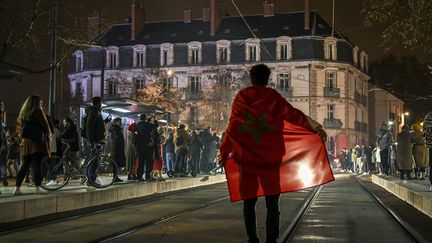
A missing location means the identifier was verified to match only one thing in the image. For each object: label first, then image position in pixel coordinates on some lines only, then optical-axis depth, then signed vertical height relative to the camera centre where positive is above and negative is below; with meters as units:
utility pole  20.62 +2.31
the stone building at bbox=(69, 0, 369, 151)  80.25 +11.53
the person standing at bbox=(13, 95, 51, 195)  11.88 +0.24
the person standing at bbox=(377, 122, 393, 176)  22.72 +0.33
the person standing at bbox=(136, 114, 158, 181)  17.50 +0.18
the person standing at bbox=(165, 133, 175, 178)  23.44 -0.16
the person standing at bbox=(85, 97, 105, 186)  13.95 +0.49
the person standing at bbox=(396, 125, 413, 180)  20.04 -0.02
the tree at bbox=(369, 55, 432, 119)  87.56 +10.17
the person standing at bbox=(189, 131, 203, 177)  24.62 -0.04
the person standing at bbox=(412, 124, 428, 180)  19.00 +0.04
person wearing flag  6.30 +0.00
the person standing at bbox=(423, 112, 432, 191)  13.54 +0.41
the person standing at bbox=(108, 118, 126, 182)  15.81 +0.06
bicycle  13.75 -0.47
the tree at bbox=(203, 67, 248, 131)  69.38 +5.89
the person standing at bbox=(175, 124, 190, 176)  22.44 +0.10
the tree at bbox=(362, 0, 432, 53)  13.73 +2.98
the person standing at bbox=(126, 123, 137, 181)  17.77 -0.14
